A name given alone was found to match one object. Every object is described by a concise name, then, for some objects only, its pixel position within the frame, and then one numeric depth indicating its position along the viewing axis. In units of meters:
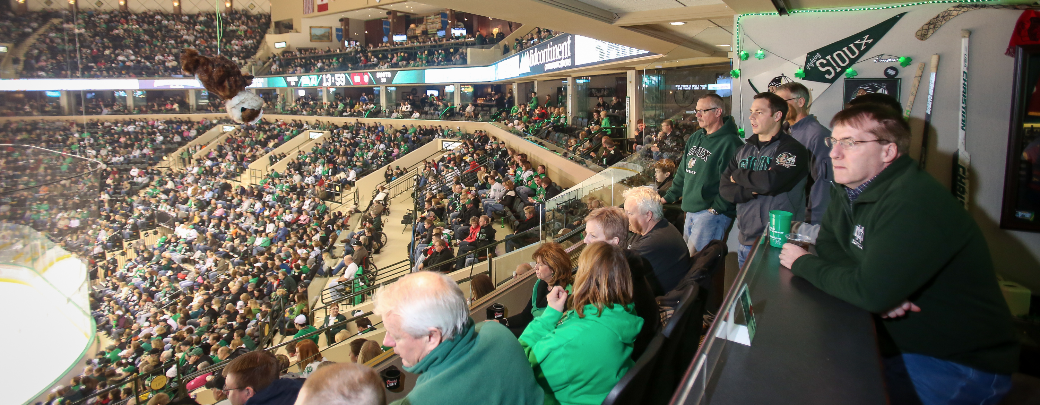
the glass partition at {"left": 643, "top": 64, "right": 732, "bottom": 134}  7.19
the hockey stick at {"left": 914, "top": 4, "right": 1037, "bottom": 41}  3.96
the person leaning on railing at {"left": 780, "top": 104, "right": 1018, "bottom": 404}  1.32
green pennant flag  4.32
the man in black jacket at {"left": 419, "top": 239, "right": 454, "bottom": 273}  7.71
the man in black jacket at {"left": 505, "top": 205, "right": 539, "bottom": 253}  6.65
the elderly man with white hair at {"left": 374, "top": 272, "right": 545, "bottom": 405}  1.52
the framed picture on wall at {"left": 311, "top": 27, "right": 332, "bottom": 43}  35.41
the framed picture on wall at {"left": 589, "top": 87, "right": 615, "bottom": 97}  20.20
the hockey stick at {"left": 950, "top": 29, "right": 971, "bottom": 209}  4.00
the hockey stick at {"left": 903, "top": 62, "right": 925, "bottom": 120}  4.19
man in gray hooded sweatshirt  3.28
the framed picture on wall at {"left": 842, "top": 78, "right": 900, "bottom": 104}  4.32
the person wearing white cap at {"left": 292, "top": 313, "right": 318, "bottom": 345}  7.94
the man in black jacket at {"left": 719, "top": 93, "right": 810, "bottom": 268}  2.96
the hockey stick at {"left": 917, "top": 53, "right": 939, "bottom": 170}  4.11
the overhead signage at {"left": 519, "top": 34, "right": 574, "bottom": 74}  12.98
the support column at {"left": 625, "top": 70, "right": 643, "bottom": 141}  14.15
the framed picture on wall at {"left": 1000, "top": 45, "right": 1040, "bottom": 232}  3.69
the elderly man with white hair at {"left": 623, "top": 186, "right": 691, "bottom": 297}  2.97
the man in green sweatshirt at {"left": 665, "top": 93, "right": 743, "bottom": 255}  3.70
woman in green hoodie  1.87
